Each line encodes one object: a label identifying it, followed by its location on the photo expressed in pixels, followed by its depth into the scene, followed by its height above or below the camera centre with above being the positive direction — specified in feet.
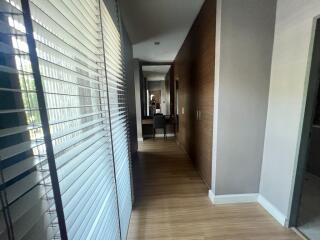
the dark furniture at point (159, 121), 18.94 -2.88
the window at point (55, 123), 1.47 -0.28
